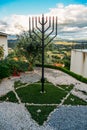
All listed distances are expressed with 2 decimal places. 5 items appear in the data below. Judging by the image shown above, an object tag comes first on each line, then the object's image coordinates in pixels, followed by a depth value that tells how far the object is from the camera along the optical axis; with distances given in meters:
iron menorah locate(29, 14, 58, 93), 4.29
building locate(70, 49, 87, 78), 8.44
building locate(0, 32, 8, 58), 8.30
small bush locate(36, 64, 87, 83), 6.31
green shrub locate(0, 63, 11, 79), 5.92
